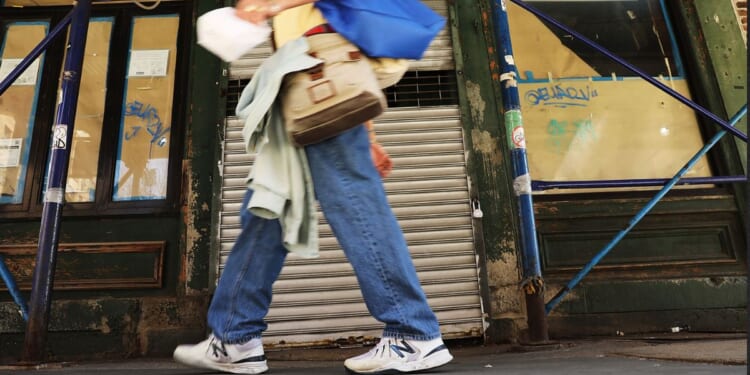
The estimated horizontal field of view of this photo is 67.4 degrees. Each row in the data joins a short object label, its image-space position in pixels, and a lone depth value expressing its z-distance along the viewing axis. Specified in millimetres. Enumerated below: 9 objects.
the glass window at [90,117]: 4012
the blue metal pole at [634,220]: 3033
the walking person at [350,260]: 1847
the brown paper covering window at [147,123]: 4012
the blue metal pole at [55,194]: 2732
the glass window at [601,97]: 4180
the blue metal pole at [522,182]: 2914
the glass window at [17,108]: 4031
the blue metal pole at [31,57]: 2990
